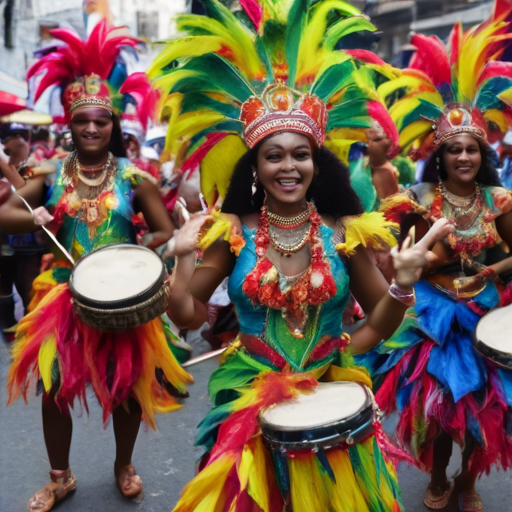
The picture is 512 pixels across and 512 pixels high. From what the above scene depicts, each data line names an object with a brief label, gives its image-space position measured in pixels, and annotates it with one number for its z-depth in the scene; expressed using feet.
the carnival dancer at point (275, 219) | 9.98
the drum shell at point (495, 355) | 11.96
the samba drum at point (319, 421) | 8.69
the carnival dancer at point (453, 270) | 13.48
